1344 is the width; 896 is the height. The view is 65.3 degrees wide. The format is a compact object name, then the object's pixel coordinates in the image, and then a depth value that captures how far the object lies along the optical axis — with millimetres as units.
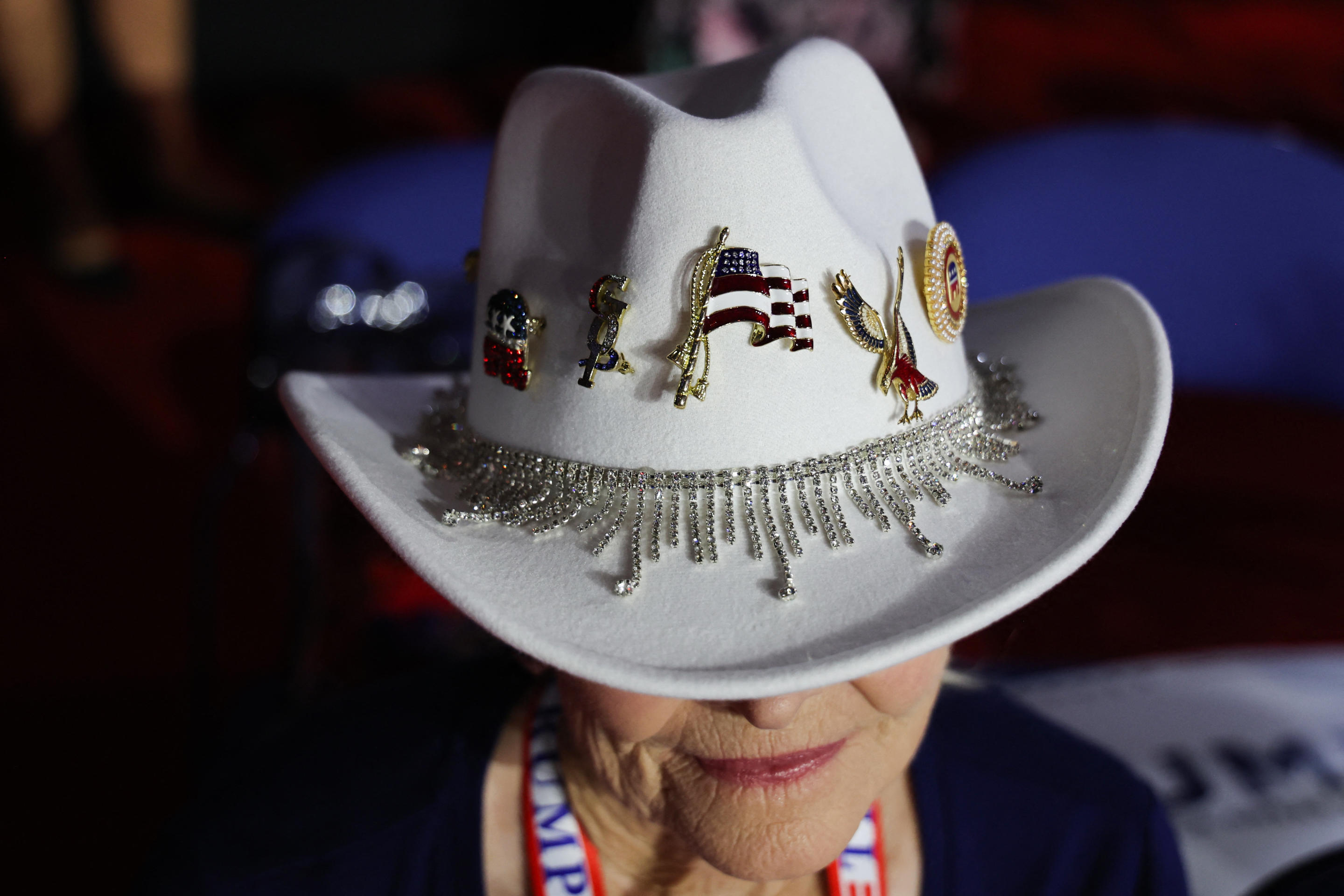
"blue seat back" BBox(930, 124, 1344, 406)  2002
